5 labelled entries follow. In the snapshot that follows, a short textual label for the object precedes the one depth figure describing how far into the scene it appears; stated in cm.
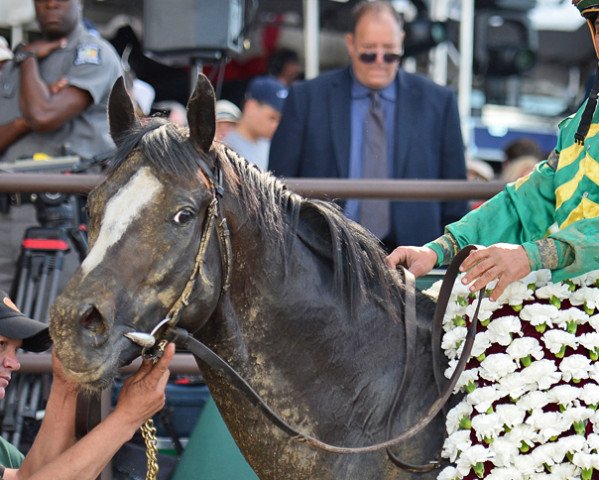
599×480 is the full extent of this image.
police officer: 958
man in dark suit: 955
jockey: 534
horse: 487
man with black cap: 546
